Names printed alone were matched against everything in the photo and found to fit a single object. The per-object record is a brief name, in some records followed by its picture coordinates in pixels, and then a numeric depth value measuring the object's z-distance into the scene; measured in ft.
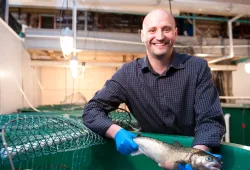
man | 4.18
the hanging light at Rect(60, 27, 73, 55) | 8.07
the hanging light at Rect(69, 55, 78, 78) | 9.29
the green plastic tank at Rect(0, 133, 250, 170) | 3.89
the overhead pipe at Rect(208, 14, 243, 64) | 13.07
